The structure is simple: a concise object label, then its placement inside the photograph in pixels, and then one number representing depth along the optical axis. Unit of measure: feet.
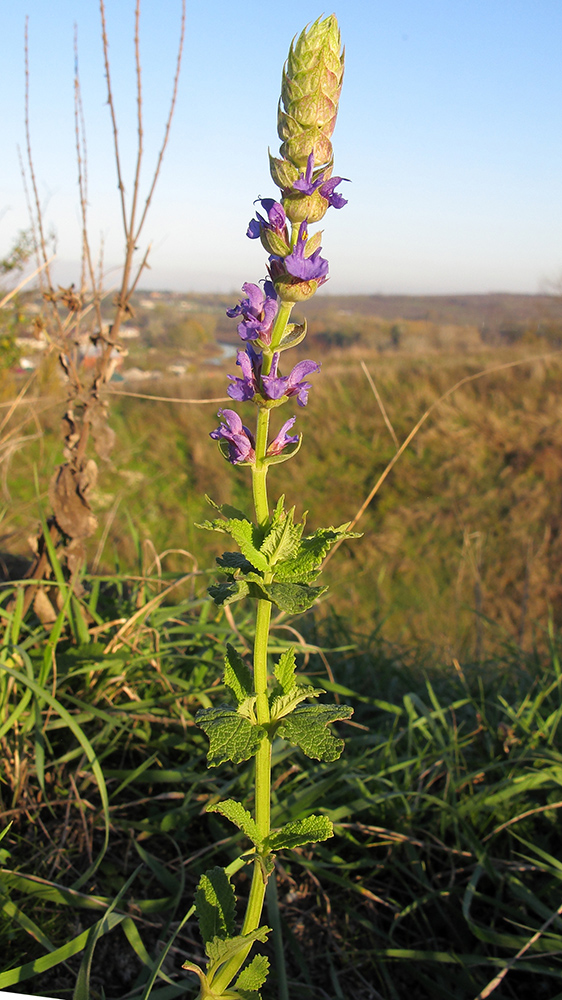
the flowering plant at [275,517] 1.23
